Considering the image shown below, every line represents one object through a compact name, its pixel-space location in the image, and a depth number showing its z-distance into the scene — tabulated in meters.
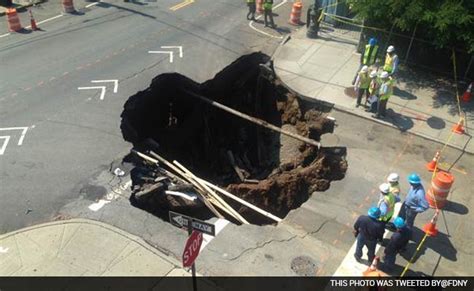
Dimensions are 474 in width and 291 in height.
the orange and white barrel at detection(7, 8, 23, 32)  20.88
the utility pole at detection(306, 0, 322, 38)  20.20
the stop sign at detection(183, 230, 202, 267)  7.23
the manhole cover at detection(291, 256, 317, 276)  9.63
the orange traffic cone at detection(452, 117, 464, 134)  14.46
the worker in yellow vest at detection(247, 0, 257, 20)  22.53
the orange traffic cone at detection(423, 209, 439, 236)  10.53
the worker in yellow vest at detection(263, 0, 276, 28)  21.89
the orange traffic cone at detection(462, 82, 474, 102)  15.95
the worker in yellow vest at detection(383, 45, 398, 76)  15.35
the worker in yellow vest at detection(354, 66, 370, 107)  14.81
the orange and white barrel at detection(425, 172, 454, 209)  11.01
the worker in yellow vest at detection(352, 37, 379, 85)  15.82
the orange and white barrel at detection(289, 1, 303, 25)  22.45
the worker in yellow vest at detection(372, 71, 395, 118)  14.25
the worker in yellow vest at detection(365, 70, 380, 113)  14.62
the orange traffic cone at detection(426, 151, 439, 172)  12.78
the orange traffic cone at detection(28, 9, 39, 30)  21.41
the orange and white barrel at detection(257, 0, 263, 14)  24.06
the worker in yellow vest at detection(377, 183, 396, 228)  9.63
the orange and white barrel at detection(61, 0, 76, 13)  23.50
